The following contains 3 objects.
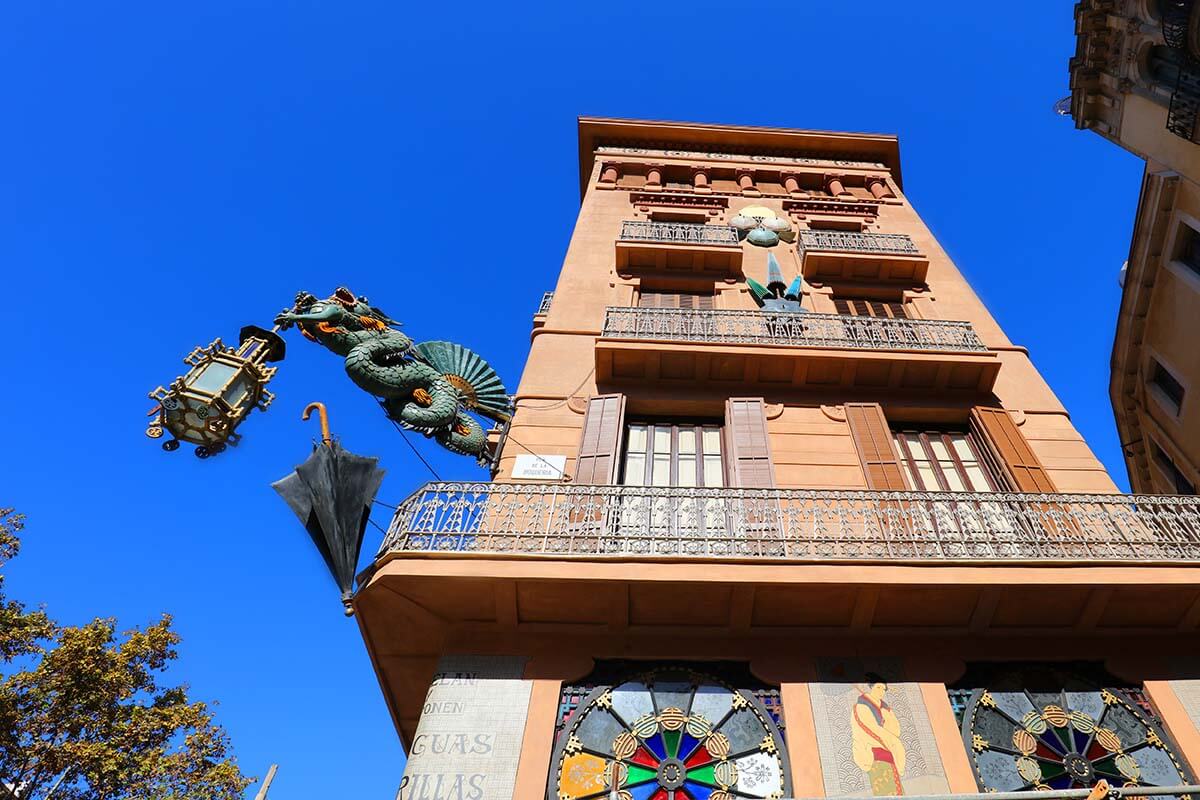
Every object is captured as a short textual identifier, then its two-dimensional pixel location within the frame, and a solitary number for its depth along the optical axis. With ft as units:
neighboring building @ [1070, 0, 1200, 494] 44.50
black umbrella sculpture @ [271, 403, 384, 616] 23.14
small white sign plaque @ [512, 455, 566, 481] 28.19
